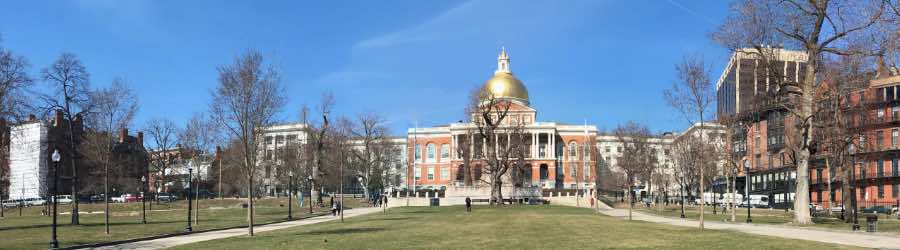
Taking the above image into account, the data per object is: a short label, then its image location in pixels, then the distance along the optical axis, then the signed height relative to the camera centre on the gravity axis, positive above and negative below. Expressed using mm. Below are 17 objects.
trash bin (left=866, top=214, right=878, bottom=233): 32844 -3089
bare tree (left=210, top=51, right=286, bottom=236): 34719 +2893
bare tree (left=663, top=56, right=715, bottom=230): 43250 +4174
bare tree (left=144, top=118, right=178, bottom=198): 92831 +1648
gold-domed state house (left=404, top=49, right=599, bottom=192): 144375 +1266
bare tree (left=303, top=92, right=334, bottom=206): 88375 -49
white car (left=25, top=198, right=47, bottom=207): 107375 -6629
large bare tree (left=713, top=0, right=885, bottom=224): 38688 +5905
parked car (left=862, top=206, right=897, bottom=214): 67288 -5141
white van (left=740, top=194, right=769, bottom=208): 96188 -5995
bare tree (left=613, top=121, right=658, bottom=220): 88938 +486
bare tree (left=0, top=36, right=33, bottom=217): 31391 +2924
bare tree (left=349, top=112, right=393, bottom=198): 102794 +700
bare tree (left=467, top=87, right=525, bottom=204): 77562 +2603
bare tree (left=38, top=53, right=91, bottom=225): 45094 +3404
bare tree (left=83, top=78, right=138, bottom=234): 47656 +2240
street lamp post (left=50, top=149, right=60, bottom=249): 28923 -488
